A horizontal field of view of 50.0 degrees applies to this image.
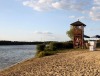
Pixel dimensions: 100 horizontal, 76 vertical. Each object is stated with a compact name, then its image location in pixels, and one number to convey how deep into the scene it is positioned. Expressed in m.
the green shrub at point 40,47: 15.70
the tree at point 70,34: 29.24
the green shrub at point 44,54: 12.68
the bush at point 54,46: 15.57
